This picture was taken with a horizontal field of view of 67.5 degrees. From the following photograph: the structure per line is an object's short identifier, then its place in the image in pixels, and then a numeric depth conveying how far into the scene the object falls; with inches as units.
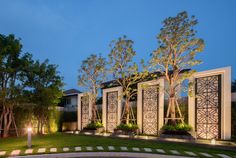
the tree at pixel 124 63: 369.0
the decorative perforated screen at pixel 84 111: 461.5
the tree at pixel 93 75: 421.9
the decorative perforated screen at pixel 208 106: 271.6
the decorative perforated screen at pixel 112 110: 401.0
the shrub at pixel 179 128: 278.5
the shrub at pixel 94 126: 407.2
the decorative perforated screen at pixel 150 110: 337.7
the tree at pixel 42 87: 375.3
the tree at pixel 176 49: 297.9
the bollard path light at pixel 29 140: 235.2
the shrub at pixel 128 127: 344.7
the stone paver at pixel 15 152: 205.8
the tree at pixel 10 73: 337.5
